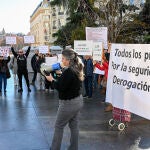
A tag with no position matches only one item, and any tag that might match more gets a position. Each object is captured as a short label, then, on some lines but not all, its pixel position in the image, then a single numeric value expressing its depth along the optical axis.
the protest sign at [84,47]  6.49
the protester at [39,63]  7.69
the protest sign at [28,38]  9.24
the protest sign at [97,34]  6.41
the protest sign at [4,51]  7.62
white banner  3.37
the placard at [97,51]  6.44
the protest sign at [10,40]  8.93
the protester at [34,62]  8.44
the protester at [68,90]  2.82
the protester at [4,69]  6.90
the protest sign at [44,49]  9.10
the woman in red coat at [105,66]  4.90
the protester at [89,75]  6.02
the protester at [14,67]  7.76
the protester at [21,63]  6.93
